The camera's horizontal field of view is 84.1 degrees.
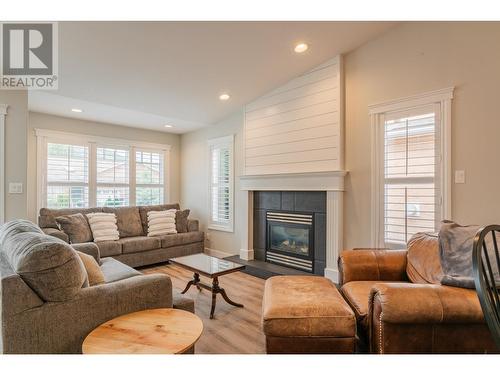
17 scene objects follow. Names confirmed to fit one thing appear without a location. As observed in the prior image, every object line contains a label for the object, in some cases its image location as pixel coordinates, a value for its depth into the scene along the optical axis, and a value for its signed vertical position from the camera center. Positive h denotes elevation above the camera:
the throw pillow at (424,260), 2.07 -0.57
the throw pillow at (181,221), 4.85 -0.58
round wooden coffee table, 1.27 -0.73
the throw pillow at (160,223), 4.56 -0.58
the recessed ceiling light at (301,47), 3.06 +1.59
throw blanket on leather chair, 1.57 -0.41
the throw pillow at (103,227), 4.01 -0.56
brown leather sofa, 1.45 -0.70
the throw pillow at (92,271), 1.87 -0.57
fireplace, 3.72 -0.72
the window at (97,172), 4.34 +0.30
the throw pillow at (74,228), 3.78 -0.54
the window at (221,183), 4.86 +0.11
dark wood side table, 2.72 -0.82
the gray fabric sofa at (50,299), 1.34 -0.58
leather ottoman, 1.67 -0.84
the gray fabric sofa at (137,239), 3.85 -0.78
